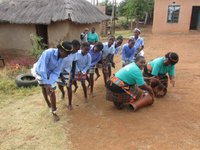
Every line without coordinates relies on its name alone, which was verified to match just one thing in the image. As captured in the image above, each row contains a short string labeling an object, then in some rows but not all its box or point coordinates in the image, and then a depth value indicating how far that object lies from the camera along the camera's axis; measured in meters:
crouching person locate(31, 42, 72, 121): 2.83
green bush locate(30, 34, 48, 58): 7.58
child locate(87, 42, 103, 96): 3.89
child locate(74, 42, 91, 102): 3.49
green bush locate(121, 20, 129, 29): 18.36
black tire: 4.68
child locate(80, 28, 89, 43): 7.33
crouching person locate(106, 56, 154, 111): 3.02
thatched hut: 8.04
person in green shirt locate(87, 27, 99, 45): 6.88
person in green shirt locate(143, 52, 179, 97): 3.60
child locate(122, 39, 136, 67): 4.42
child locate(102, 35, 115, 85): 4.20
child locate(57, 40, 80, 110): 3.22
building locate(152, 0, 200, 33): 12.70
